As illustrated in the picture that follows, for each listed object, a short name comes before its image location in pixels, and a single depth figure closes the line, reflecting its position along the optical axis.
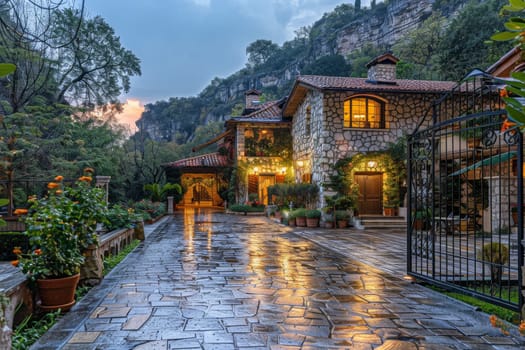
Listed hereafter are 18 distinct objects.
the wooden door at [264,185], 21.92
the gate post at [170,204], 22.14
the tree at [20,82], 13.04
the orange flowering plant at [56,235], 4.14
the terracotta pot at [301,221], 14.35
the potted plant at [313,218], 14.09
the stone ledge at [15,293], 3.54
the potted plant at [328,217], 14.01
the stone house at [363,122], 14.77
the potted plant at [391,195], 14.70
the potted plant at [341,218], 13.94
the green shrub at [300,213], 14.32
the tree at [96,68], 19.64
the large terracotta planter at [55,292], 4.14
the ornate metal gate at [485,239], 3.91
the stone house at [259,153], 21.17
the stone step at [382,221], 13.77
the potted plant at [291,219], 14.62
